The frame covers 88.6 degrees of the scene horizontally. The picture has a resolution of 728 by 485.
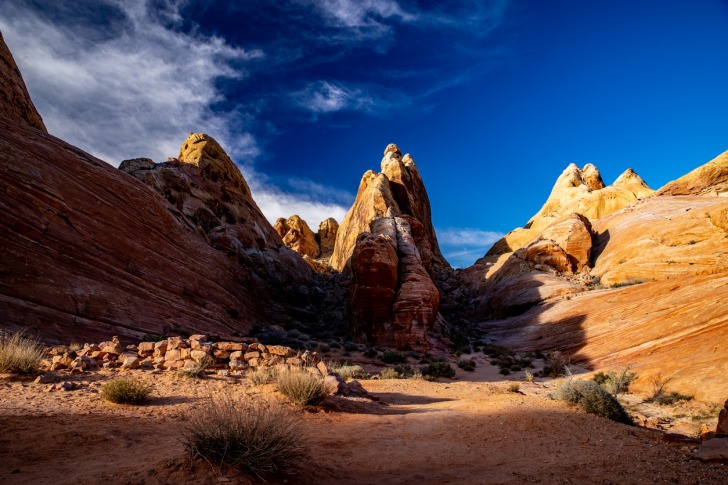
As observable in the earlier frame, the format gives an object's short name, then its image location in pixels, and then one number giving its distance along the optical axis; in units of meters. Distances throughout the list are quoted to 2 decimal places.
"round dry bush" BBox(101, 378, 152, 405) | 7.69
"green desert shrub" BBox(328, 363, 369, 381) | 13.99
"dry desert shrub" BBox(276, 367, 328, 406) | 8.71
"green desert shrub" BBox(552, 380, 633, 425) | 9.01
